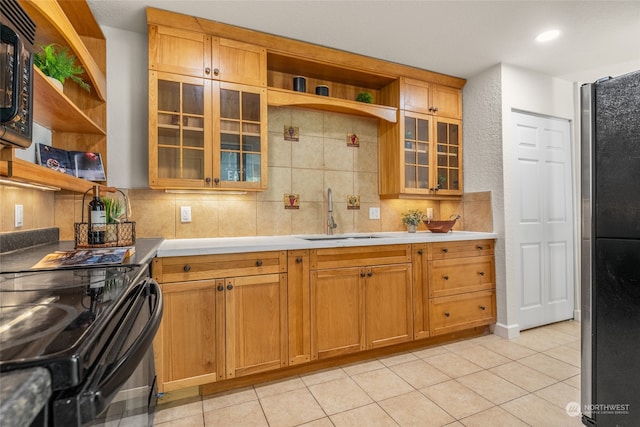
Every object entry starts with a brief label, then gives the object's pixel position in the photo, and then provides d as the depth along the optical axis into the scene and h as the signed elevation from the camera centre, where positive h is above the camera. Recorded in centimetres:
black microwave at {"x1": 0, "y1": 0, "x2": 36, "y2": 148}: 89 +39
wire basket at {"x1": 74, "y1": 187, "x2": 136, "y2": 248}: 167 -10
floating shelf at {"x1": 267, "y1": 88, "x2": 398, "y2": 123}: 242 +93
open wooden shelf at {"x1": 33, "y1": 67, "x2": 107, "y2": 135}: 133 +56
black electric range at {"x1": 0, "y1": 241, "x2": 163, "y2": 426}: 43 -19
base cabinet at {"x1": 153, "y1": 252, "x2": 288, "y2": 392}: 179 -61
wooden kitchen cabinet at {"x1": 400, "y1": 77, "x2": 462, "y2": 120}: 289 +110
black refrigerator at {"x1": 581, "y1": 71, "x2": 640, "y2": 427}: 128 -17
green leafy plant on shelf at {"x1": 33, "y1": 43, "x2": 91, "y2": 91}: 158 +80
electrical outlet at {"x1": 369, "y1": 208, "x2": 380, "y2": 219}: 304 +2
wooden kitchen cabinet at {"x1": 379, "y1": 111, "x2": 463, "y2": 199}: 290 +55
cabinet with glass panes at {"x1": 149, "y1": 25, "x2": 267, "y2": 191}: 208 +72
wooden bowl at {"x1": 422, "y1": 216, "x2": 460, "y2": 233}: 288 -11
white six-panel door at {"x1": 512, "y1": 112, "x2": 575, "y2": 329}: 289 -6
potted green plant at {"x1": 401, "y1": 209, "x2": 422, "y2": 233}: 301 -5
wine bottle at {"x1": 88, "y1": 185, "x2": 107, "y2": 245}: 167 -2
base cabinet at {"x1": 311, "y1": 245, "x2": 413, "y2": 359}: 215 -60
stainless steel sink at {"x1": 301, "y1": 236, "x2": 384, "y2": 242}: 261 -19
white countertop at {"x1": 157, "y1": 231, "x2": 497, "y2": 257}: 185 -18
